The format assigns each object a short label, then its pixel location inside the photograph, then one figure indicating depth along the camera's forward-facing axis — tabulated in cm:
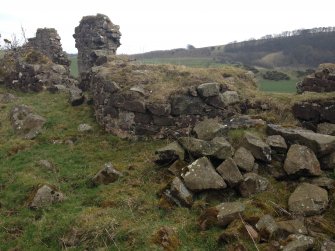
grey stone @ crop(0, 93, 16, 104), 2320
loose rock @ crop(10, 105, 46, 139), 1782
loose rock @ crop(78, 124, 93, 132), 1775
